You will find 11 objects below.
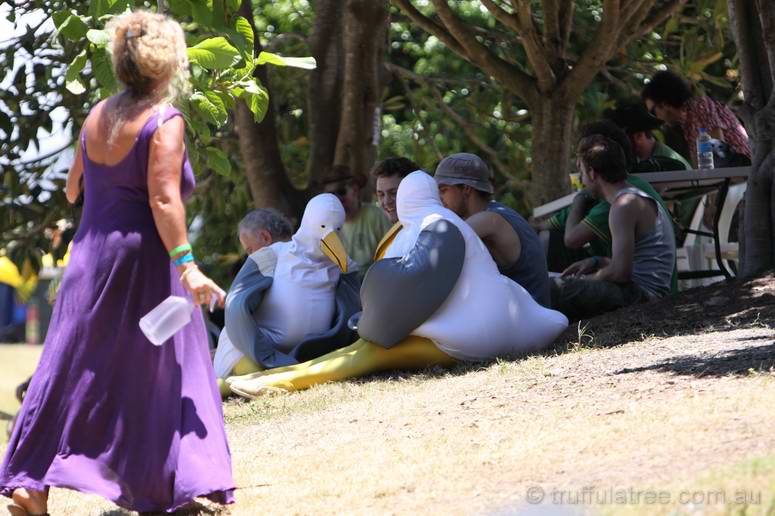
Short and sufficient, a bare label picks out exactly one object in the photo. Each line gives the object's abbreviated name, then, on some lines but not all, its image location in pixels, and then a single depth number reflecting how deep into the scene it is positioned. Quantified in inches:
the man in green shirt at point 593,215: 661.9
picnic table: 672.4
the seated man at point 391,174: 683.4
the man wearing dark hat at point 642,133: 750.5
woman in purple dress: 363.6
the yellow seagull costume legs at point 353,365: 585.9
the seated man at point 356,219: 722.8
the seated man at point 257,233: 665.0
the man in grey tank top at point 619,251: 633.0
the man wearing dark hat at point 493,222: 617.6
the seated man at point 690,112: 745.6
